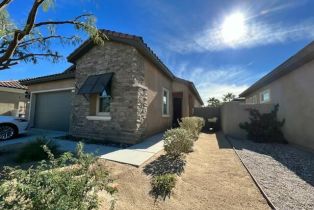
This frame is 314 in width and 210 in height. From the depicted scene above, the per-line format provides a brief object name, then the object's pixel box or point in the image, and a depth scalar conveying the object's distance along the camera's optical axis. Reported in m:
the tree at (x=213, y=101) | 37.19
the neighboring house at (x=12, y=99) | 9.74
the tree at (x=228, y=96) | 36.62
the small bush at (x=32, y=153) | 4.11
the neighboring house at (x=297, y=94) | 5.54
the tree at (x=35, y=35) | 2.33
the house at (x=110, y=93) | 6.05
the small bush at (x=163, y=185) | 2.86
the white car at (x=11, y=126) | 6.50
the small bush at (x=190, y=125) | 6.44
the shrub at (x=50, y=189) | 1.46
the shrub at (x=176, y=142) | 4.42
